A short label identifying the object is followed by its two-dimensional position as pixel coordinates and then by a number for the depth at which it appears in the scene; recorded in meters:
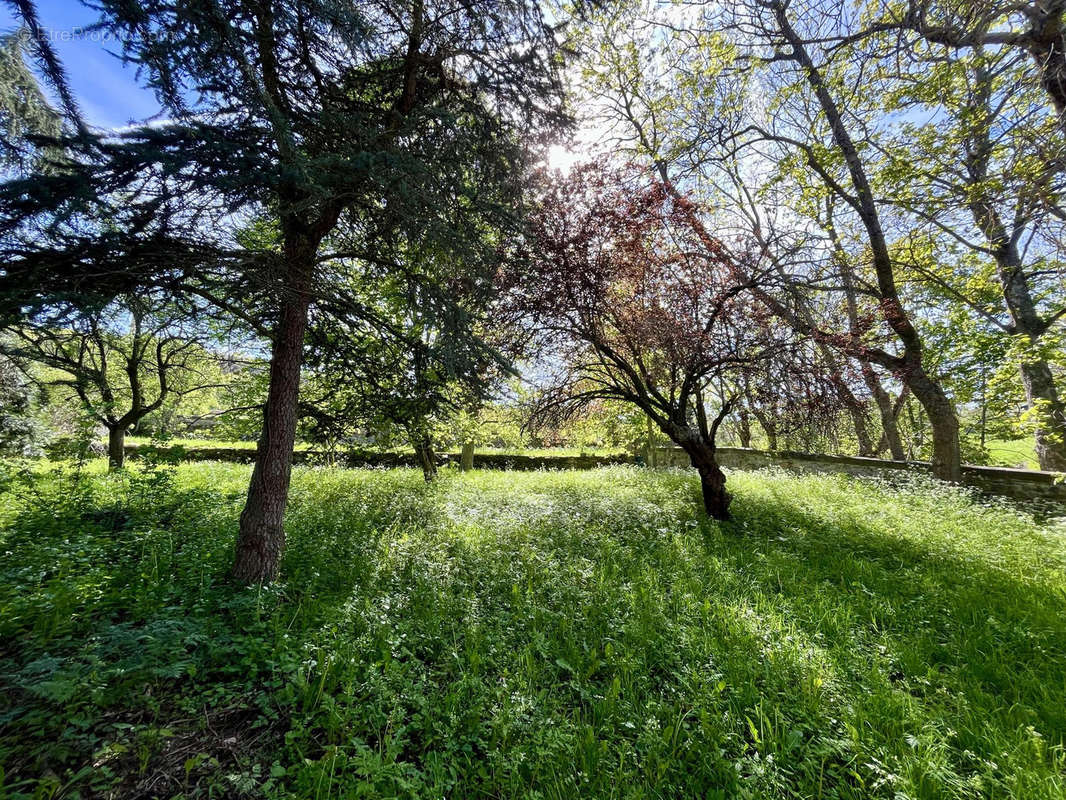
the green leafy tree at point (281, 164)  2.58
